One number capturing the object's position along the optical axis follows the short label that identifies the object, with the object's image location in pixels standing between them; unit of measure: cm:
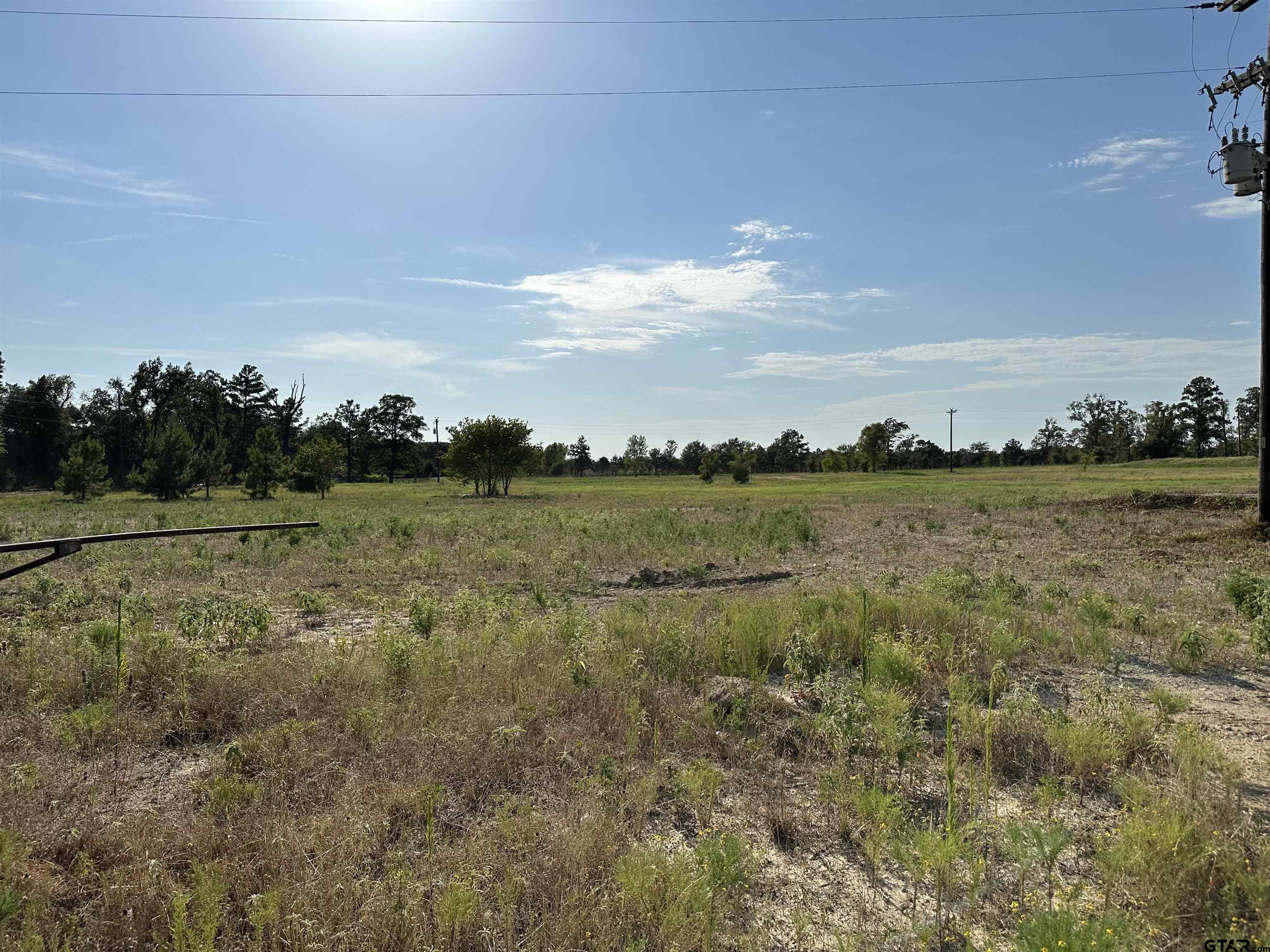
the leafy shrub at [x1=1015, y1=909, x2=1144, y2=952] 271
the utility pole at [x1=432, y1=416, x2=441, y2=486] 11757
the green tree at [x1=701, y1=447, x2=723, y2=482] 8669
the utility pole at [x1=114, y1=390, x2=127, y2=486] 8438
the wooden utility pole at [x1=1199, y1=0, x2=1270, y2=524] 1577
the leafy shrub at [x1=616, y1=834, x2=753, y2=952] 317
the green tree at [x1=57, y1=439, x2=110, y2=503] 4628
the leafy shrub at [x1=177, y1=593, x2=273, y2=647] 789
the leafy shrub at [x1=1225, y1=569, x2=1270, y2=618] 855
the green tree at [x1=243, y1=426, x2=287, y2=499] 5212
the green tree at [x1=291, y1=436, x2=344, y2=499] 5616
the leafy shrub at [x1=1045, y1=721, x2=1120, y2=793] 464
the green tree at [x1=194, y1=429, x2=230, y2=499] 5528
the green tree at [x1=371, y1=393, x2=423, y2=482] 11050
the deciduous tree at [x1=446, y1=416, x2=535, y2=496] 6384
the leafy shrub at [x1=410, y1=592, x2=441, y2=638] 830
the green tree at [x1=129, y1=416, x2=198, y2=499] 5044
